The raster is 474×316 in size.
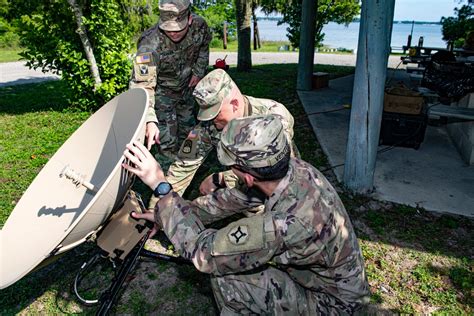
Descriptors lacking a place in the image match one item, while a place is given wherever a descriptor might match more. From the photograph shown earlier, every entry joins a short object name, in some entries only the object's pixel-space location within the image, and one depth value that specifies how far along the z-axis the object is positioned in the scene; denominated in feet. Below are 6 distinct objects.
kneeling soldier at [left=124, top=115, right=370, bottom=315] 5.77
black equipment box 17.74
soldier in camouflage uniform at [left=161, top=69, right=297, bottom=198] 8.43
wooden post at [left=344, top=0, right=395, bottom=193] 12.32
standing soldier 11.58
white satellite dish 5.92
